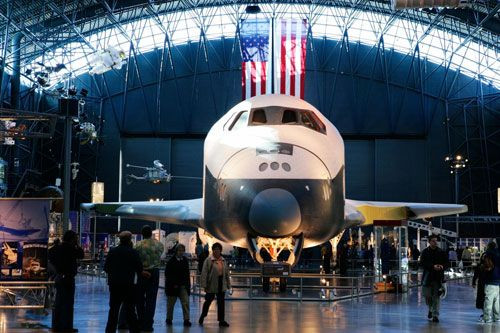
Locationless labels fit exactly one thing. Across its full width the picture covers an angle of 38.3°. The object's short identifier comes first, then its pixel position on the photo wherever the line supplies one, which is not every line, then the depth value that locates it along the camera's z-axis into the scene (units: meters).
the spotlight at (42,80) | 27.73
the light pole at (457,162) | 31.54
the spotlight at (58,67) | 29.30
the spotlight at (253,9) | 29.96
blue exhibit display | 10.93
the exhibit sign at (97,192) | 29.22
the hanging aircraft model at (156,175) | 35.91
